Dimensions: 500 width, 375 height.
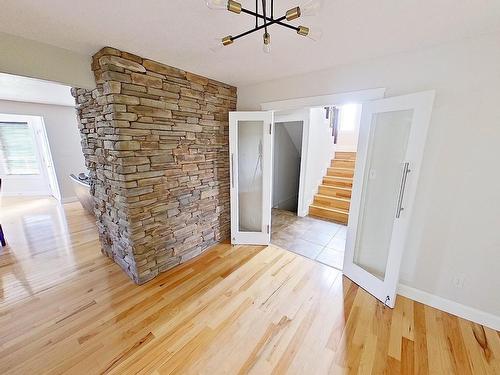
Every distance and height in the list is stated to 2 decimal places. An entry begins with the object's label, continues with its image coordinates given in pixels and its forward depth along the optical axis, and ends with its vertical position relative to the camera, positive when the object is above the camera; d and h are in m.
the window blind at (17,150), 5.42 -0.22
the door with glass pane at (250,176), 2.76 -0.48
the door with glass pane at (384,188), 1.68 -0.43
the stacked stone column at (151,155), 1.92 -0.15
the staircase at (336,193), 4.05 -1.06
